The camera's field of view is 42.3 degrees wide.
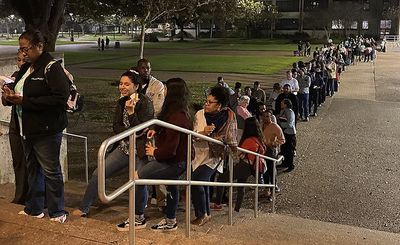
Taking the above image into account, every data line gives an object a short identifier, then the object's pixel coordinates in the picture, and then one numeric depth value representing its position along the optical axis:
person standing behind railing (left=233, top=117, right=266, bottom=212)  7.13
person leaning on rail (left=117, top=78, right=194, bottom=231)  4.60
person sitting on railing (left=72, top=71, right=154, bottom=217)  4.73
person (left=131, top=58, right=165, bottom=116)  6.49
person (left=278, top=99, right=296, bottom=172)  9.98
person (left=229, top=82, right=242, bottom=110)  11.05
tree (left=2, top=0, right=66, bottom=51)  14.02
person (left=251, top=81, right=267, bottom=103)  12.51
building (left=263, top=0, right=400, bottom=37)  75.75
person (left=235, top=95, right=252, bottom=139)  9.42
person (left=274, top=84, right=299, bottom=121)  11.17
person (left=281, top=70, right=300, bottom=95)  13.47
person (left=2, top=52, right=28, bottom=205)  4.84
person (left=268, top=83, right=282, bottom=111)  12.50
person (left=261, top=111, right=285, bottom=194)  8.43
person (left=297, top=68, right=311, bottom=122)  14.83
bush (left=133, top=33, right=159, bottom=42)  76.94
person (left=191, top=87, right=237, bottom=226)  5.30
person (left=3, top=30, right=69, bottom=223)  4.31
